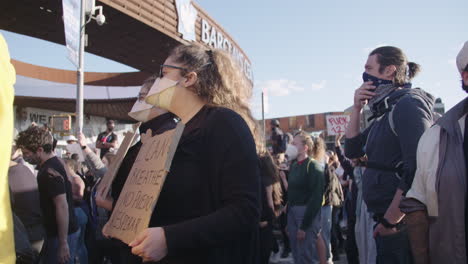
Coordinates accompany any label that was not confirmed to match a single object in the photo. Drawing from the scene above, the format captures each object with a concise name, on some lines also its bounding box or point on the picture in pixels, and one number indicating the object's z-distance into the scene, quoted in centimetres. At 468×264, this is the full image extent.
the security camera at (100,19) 905
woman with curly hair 134
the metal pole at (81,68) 864
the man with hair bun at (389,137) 230
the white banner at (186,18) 1334
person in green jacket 511
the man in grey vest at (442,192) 168
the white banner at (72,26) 799
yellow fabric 101
